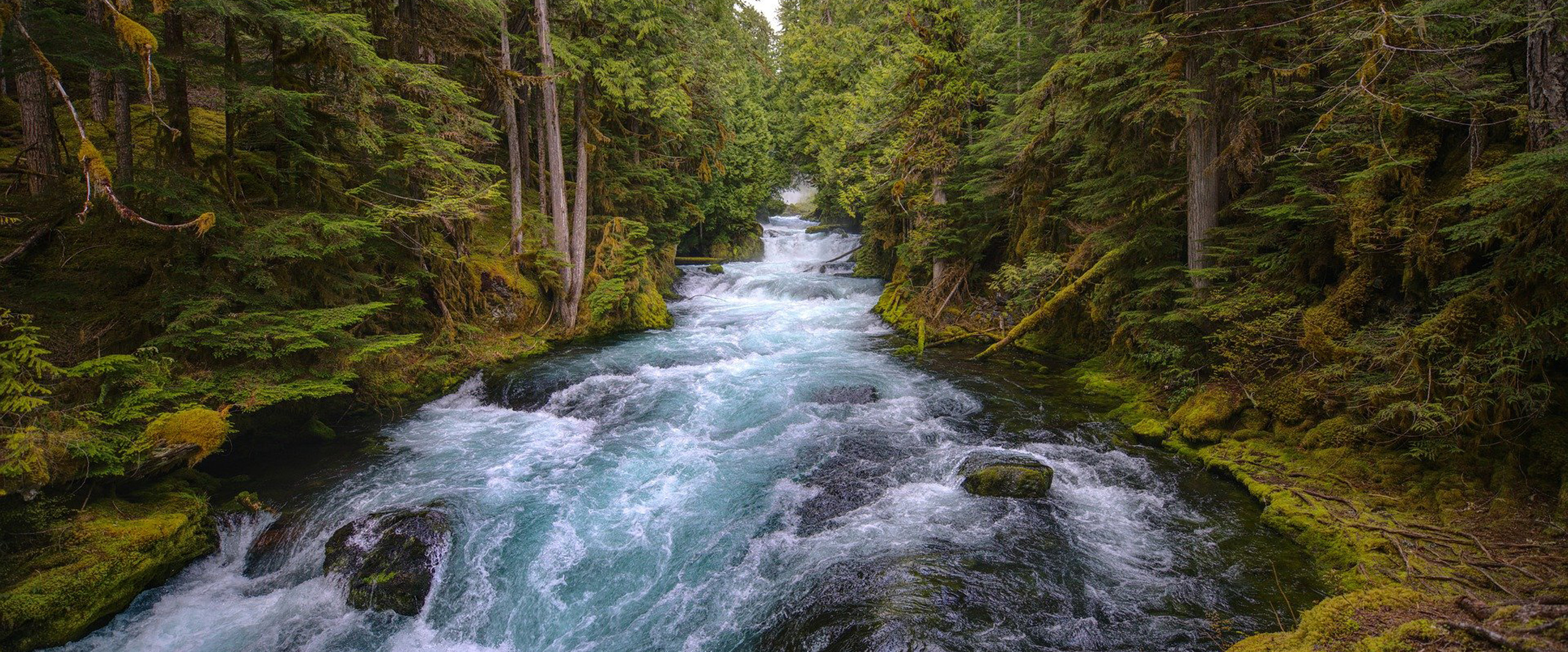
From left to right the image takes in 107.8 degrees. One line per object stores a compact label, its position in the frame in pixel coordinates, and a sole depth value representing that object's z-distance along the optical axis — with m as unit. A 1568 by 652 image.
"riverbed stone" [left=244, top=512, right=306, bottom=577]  5.77
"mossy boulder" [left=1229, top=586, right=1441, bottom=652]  3.29
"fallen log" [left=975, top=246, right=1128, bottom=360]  9.64
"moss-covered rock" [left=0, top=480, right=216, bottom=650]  4.47
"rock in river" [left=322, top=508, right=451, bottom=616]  5.36
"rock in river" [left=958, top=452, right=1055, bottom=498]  6.71
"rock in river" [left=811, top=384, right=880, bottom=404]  10.23
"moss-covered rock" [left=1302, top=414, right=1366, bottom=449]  5.88
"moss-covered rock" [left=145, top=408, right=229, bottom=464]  5.48
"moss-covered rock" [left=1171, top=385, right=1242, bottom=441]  7.30
